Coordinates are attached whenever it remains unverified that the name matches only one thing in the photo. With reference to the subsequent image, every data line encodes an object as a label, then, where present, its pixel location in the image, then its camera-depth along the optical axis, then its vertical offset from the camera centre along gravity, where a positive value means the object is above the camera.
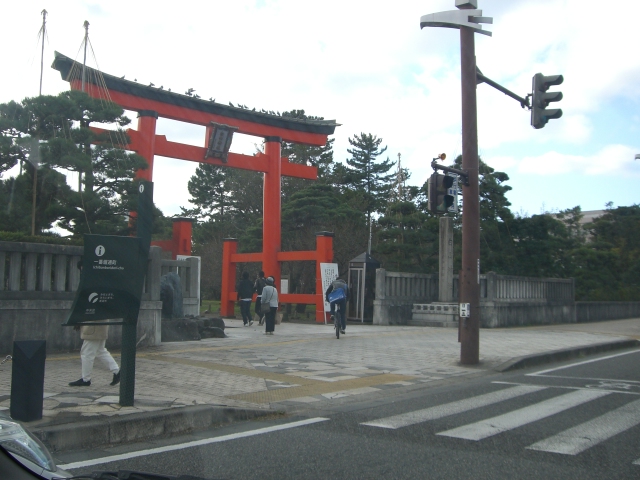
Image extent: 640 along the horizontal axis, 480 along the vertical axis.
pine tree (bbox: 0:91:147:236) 15.52 +3.65
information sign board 6.45 +0.16
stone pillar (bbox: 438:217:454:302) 22.75 +1.37
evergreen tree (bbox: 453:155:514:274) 26.31 +3.21
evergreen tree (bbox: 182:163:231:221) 54.00 +9.09
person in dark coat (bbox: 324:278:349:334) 16.48 -0.14
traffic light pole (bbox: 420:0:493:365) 11.24 +2.29
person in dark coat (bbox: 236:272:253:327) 20.72 -0.01
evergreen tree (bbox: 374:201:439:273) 26.73 +2.52
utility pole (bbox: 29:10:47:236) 15.07 +2.76
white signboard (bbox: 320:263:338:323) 23.36 +0.85
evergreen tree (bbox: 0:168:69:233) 15.37 +2.49
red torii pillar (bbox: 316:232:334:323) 24.03 +1.69
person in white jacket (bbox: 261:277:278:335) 16.90 -0.19
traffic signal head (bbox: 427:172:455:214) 10.92 +1.86
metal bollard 5.75 -0.82
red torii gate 20.67 +5.96
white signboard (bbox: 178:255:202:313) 17.11 +1.12
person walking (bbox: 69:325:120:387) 7.86 -0.74
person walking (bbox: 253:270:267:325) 20.86 +0.24
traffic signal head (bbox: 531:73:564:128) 10.91 +3.50
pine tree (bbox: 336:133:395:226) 54.47 +11.56
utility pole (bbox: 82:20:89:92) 18.14 +7.55
